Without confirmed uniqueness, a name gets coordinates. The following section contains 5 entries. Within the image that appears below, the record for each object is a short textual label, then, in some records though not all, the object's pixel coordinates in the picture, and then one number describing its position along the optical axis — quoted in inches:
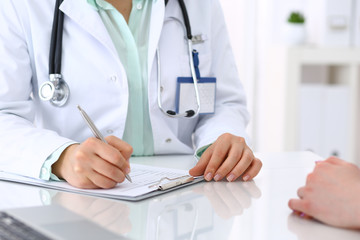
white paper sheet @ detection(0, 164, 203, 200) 32.7
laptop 22.8
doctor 38.9
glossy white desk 26.5
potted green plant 121.9
